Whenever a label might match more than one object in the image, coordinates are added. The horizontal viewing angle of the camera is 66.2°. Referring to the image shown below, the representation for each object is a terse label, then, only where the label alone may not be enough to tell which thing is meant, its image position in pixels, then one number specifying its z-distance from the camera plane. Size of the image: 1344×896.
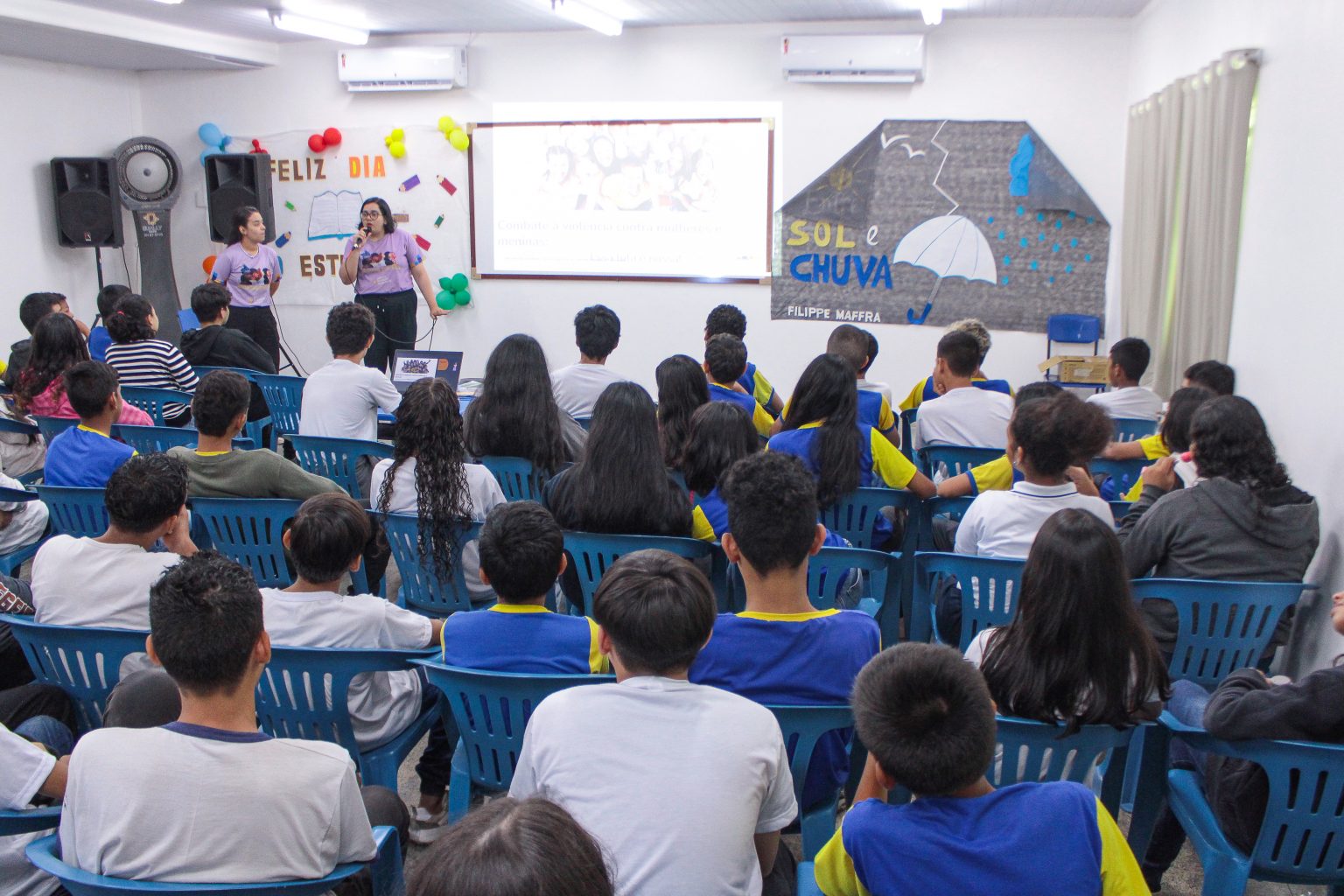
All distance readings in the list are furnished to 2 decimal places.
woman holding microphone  7.25
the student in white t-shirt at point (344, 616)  2.18
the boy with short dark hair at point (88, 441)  3.30
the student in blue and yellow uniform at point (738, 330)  4.91
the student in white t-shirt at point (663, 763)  1.40
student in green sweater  3.17
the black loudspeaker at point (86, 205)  8.00
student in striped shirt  4.73
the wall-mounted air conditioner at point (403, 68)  7.70
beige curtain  4.21
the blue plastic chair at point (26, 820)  1.56
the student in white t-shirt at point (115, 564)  2.28
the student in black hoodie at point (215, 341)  5.26
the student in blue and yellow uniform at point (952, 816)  1.27
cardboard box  6.41
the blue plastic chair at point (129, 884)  1.31
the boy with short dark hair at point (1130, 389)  4.30
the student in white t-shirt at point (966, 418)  3.93
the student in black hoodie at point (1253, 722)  1.70
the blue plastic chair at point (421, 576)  2.93
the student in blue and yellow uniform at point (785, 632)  1.85
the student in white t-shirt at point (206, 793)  1.40
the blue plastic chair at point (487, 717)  1.83
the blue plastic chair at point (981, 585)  2.50
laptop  5.65
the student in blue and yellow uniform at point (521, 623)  2.01
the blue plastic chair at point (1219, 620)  2.37
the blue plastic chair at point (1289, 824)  1.69
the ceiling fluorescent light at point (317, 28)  6.82
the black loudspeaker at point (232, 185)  7.97
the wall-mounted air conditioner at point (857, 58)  6.86
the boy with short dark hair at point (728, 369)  4.06
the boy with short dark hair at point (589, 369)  4.39
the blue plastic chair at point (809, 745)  1.74
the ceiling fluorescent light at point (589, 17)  6.52
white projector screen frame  7.50
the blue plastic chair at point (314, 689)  1.95
